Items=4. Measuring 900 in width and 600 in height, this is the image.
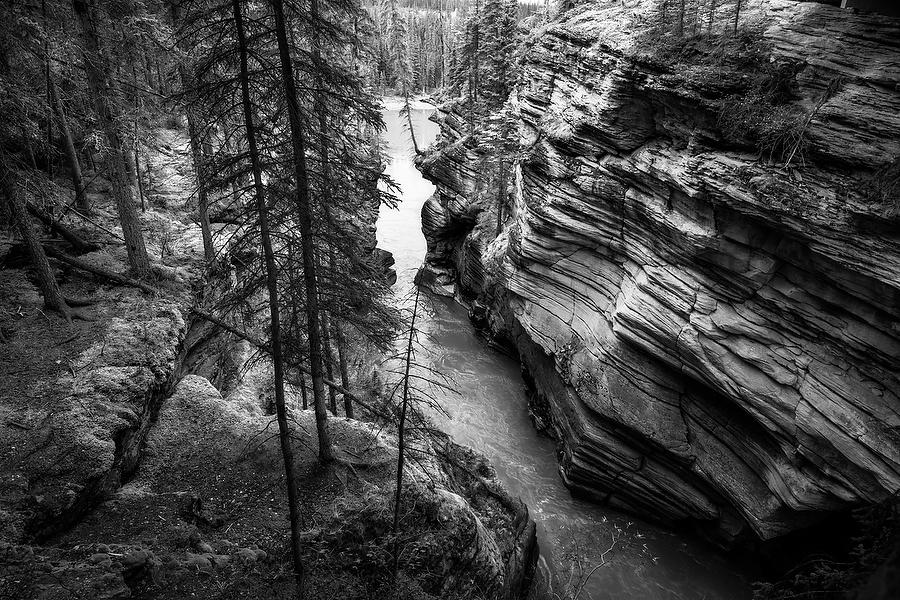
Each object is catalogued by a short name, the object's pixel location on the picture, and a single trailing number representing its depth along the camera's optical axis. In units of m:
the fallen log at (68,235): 14.10
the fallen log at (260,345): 8.12
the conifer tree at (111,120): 11.83
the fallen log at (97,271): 13.49
